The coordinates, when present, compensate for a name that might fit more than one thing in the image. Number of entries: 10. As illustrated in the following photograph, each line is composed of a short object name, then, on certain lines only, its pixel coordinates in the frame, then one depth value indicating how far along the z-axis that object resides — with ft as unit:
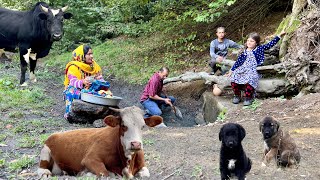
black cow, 42.50
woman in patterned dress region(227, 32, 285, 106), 32.04
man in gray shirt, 37.60
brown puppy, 18.42
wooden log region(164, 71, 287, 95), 33.30
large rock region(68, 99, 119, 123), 30.27
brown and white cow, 16.01
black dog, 15.93
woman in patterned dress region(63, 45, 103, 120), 30.86
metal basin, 30.17
